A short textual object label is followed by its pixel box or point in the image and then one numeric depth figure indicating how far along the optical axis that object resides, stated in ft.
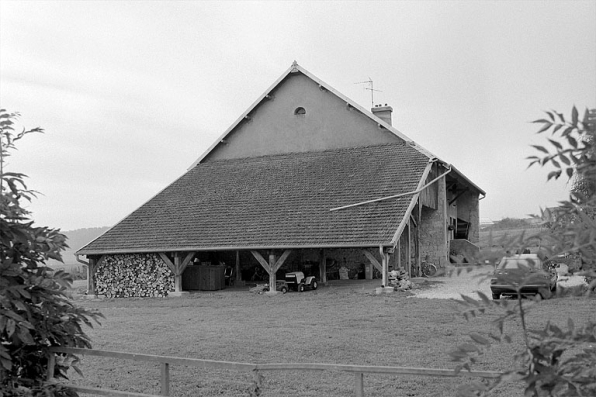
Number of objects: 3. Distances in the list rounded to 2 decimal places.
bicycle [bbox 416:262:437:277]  80.45
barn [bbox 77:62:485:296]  67.67
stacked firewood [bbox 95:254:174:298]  72.69
